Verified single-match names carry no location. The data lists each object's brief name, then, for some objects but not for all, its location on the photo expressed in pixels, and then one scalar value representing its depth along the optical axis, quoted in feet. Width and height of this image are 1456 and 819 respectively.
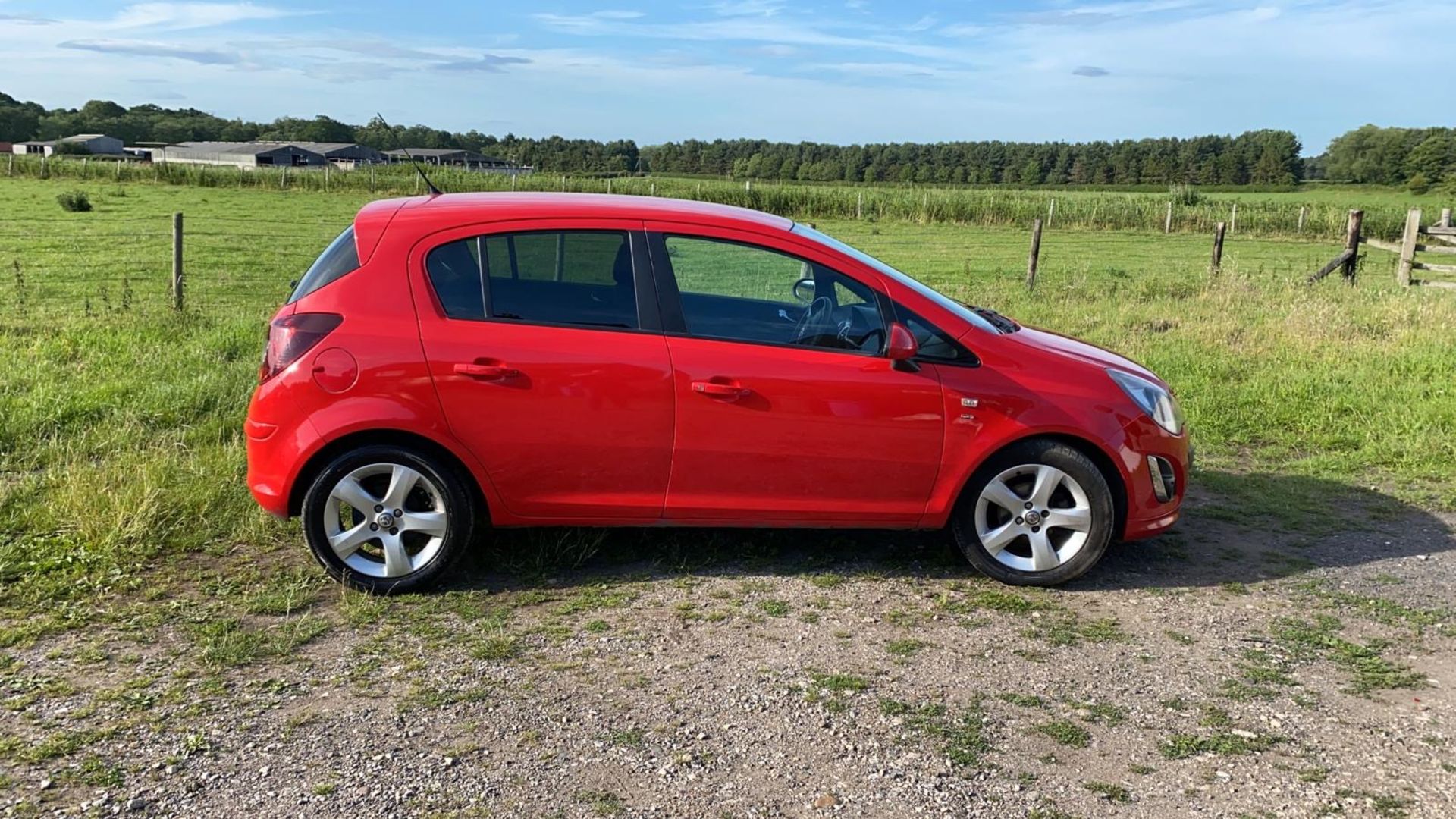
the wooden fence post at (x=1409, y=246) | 53.21
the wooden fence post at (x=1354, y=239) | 52.54
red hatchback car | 14.96
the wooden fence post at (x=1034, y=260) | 55.62
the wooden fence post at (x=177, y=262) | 38.17
